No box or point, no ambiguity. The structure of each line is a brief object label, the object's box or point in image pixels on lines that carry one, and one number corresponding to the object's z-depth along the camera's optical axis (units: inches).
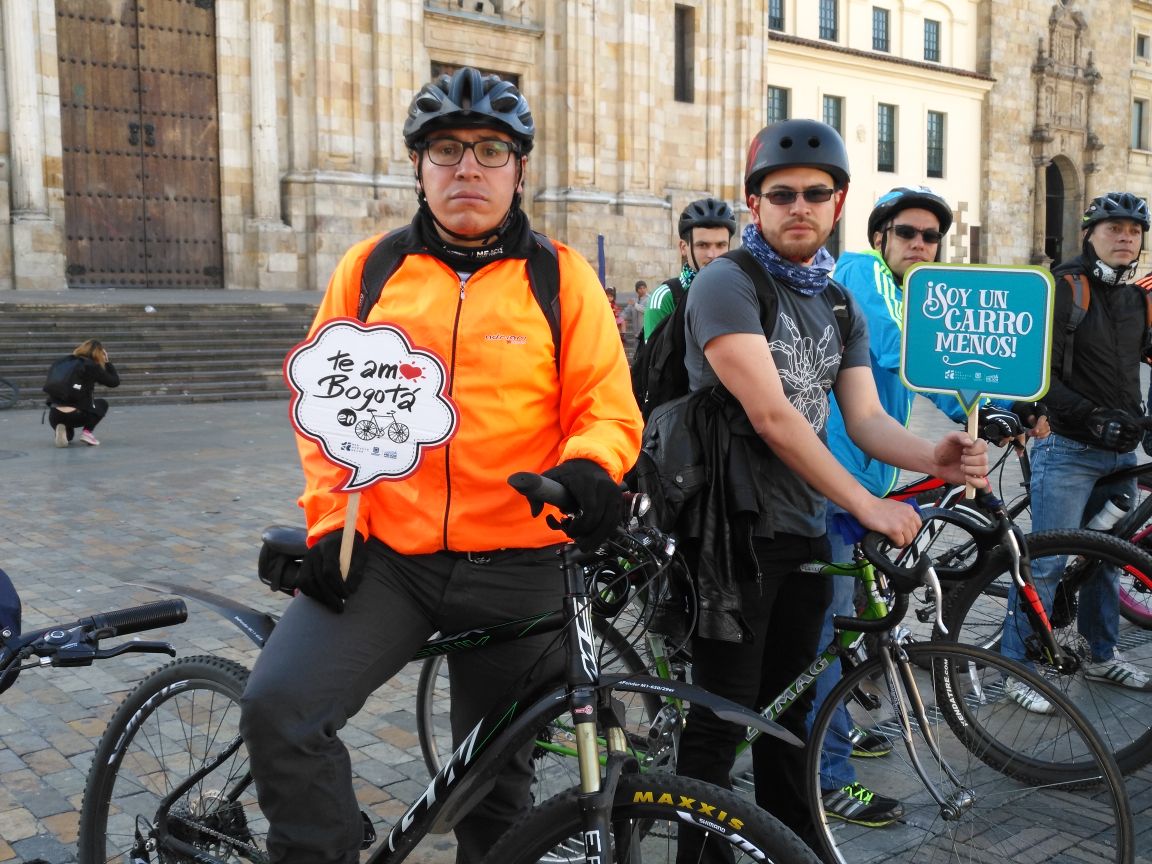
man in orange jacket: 95.2
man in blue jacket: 140.4
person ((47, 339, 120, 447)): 479.8
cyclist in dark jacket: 191.2
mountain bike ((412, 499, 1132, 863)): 115.7
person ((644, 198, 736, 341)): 237.8
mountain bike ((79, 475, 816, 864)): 81.7
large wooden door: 886.4
